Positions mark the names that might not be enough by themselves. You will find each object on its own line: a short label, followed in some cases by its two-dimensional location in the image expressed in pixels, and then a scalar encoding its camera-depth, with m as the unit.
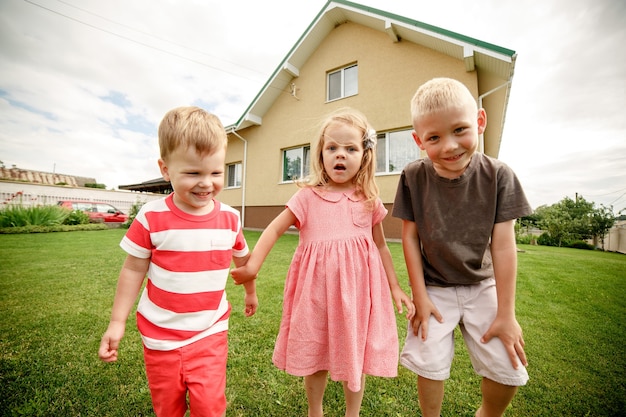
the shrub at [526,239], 20.67
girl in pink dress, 1.49
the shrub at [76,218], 13.37
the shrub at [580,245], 20.12
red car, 15.23
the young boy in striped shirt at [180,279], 1.21
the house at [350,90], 7.98
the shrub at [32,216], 11.49
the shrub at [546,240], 21.04
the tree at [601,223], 21.31
